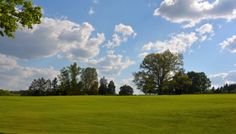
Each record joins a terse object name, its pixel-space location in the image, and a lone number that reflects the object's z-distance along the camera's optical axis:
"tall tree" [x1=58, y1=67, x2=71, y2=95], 91.21
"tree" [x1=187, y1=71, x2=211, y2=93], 101.70
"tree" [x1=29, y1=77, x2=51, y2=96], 104.40
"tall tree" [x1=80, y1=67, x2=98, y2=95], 97.73
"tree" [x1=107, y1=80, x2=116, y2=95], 107.65
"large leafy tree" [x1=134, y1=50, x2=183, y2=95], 81.46
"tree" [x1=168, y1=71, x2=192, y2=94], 80.16
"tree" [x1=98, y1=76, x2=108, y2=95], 93.24
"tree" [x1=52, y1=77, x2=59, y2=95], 88.51
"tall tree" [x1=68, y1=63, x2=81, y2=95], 91.94
